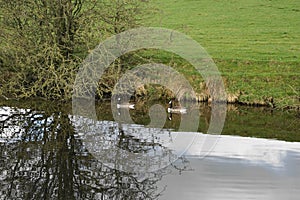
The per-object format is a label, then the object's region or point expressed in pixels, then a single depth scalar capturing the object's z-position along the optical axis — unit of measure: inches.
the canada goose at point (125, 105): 938.1
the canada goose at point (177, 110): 893.3
